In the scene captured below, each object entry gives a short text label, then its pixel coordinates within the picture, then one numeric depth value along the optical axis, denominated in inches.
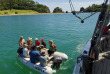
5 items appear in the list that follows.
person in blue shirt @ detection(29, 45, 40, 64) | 178.1
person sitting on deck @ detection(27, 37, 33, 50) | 244.9
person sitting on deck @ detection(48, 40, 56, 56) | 212.3
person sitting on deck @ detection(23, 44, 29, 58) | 206.2
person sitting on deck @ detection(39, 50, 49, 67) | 170.5
